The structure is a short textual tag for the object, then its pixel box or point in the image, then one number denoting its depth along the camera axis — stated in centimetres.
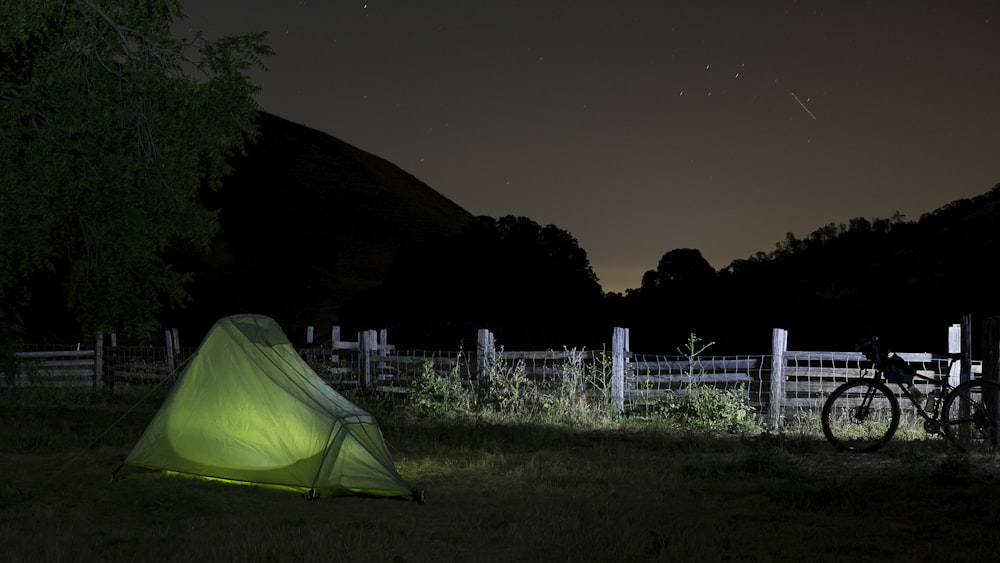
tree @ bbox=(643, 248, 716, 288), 4109
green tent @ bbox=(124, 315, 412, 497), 958
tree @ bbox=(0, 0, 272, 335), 1218
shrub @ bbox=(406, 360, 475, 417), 1644
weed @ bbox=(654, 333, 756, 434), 1456
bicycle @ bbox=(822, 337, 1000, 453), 1186
